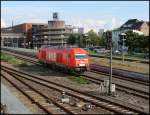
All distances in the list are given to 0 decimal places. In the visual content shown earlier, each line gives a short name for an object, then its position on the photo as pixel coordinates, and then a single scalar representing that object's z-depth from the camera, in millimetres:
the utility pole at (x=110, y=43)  25038
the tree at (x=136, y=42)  97812
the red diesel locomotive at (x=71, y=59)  41375
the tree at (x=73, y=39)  144012
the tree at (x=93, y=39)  144875
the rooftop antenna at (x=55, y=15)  175238
